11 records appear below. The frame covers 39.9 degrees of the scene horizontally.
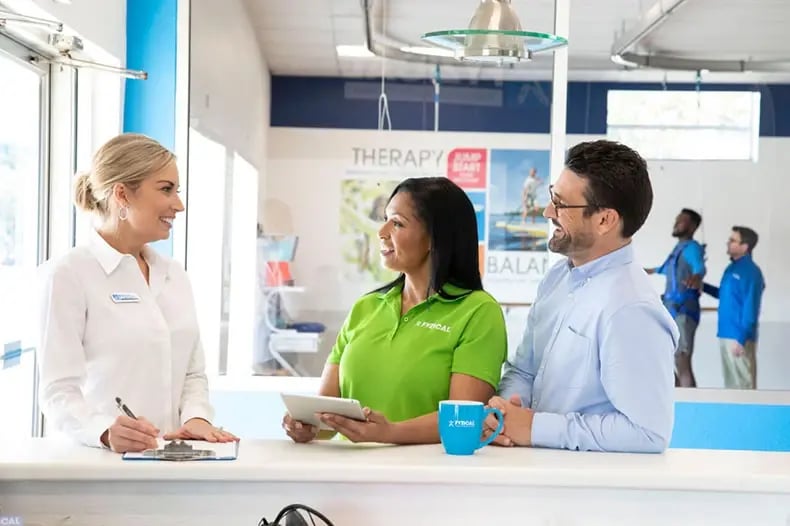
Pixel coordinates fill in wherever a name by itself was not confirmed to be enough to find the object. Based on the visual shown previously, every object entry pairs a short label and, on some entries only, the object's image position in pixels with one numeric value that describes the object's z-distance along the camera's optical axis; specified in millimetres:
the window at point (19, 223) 3742
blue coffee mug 2100
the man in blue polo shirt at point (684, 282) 5027
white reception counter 1970
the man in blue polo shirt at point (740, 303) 5031
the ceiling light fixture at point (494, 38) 2943
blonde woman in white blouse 2375
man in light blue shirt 2172
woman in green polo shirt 2469
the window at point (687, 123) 5027
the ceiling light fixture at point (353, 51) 4984
